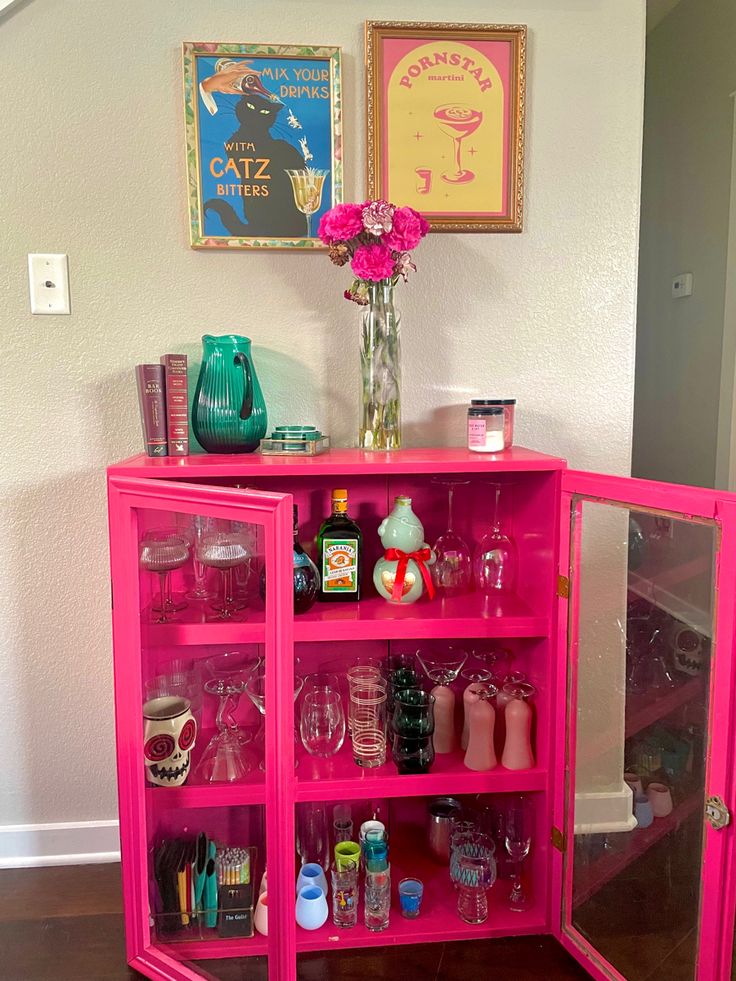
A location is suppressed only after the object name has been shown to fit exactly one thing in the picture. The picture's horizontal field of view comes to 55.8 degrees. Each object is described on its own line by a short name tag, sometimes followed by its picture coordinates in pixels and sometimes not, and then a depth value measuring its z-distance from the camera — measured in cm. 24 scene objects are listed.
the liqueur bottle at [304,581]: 145
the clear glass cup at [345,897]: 149
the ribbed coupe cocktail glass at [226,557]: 133
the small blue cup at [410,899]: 150
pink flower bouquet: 142
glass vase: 153
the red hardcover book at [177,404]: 146
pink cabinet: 118
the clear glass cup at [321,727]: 152
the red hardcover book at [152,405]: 145
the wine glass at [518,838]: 154
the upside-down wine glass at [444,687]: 157
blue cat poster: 157
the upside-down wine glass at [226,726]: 144
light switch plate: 160
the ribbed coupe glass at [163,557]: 136
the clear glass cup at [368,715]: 151
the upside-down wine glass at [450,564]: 159
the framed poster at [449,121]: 158
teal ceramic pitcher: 152
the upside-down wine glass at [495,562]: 161
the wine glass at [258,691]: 135
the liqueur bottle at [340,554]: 151
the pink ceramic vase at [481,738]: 149
